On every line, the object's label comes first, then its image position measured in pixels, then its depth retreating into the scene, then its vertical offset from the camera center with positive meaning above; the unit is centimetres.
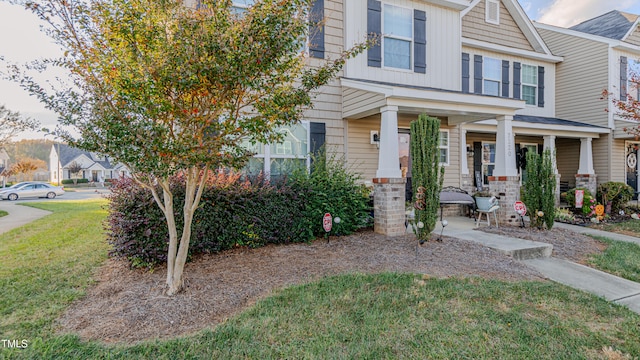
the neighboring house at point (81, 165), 4497 +151
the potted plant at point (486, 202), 727 -63
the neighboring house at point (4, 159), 3848 +202
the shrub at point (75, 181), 3916 -65
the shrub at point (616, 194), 991 -65
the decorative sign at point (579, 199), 901 -71
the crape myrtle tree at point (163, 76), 301 +94
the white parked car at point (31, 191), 1970 -95
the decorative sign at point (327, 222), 520 -75
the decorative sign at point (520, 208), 682 -72
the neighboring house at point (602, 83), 1179 +332
